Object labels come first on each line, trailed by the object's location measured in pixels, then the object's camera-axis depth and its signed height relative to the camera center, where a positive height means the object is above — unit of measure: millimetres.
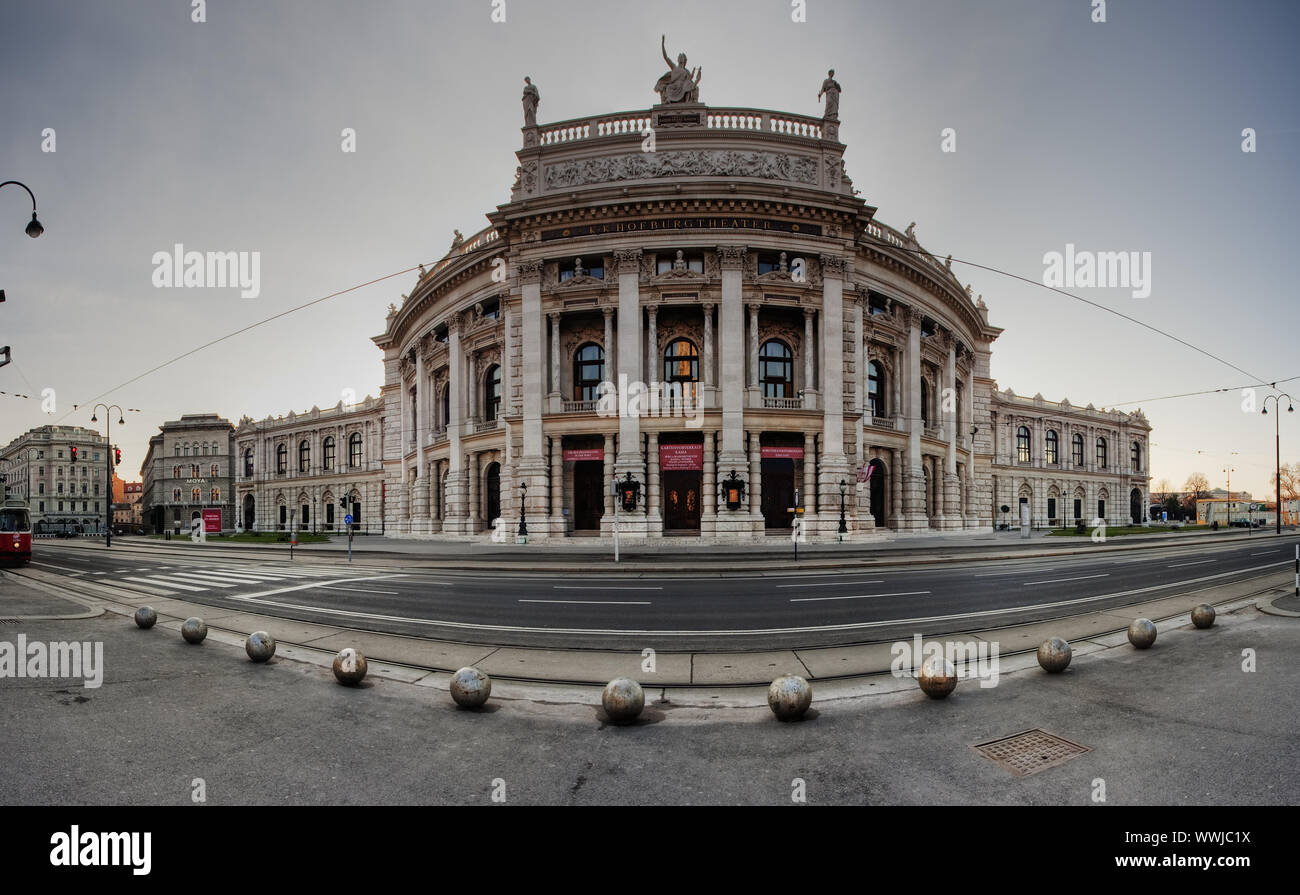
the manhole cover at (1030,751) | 4281 -2443
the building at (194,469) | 79062 -524
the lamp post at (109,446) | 40788 +1543
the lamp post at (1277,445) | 43094 +920
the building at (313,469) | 63375 -646
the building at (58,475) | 91925 -1592
